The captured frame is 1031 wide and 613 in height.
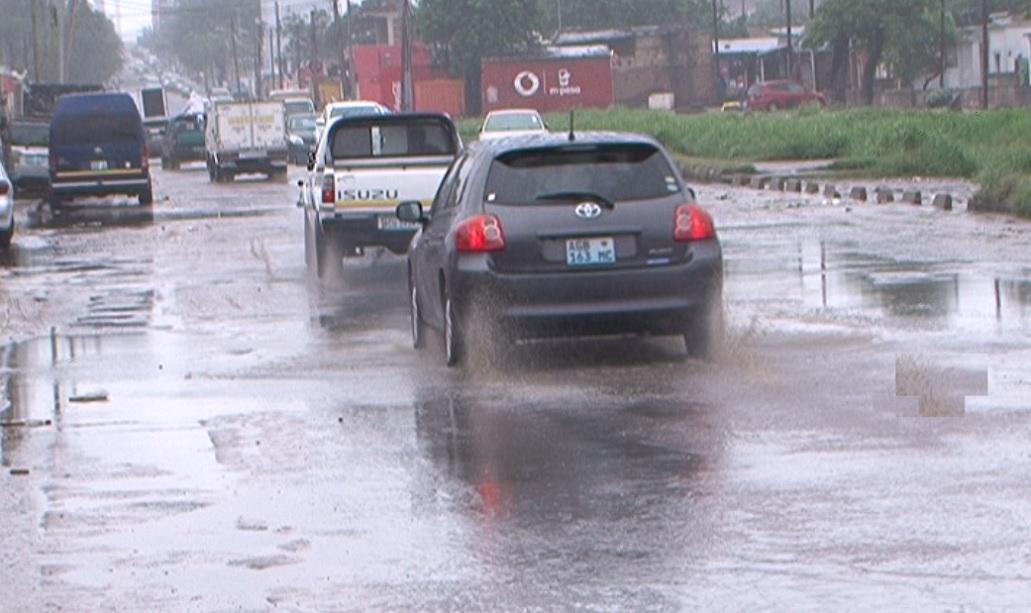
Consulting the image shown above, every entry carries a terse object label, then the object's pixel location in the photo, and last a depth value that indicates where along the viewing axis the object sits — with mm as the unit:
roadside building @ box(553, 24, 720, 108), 101812
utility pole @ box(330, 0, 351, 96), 109188
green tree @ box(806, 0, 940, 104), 86688
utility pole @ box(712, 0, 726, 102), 96181
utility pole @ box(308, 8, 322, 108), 117938
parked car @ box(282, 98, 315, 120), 71119
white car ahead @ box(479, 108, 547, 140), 50844
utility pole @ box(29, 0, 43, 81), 69062
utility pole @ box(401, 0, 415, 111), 83000
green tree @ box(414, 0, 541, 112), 96938
